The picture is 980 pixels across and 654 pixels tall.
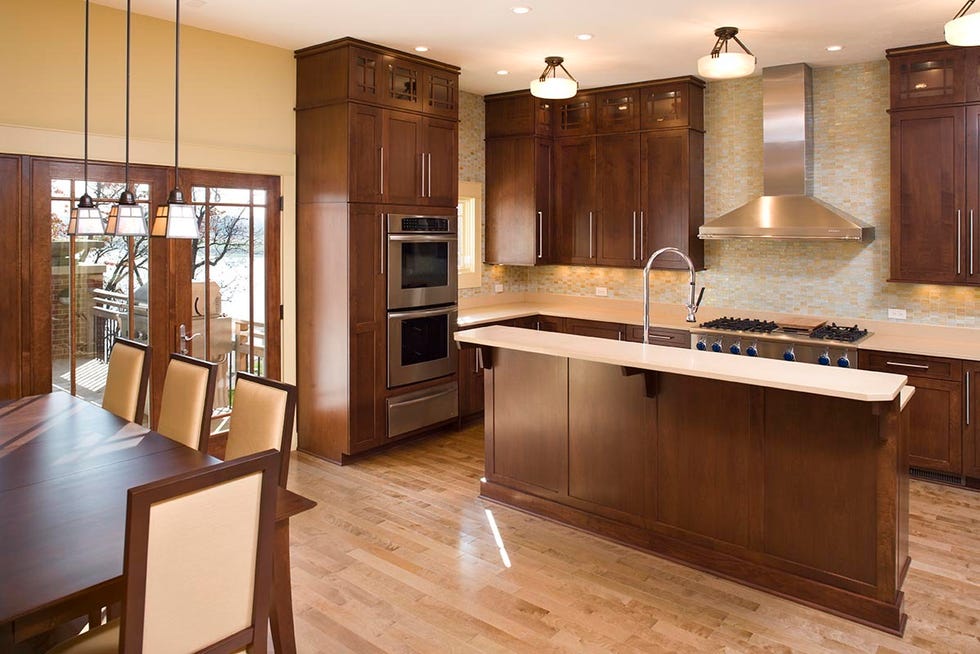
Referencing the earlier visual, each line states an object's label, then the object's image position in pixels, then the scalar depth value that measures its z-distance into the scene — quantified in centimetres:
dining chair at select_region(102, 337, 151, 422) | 348
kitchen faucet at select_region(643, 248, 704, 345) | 362
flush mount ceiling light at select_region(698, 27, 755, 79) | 404
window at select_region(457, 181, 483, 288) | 663
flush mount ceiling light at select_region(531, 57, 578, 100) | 464
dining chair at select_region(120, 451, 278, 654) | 169
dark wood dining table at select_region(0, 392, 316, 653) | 175
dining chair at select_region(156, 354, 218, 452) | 309
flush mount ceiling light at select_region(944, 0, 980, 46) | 327
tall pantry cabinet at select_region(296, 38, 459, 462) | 491
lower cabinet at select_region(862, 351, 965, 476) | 454
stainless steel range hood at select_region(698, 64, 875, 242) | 525
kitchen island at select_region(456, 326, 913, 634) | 296
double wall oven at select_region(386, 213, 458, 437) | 525
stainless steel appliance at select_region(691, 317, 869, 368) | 489
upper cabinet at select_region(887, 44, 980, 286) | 465
